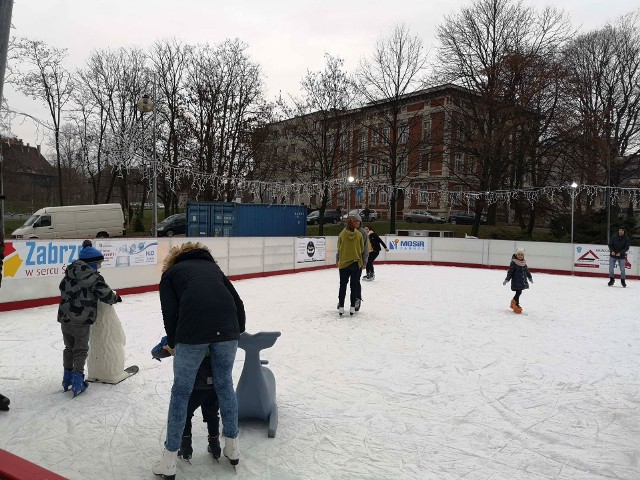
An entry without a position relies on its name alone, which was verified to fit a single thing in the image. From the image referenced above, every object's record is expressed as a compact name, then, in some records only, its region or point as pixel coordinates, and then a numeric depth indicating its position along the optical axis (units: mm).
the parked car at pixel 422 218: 37438
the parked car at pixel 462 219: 37344
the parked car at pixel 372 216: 37344
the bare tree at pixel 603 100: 27422
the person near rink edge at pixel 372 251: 14322
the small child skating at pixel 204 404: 3043
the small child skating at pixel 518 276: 9578
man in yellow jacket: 8531
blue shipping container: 25656
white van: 23047
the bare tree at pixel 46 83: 26956
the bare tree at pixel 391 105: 30641
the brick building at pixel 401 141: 30422
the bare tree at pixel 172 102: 29141
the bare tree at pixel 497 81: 26641
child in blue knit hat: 4480
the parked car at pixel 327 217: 39222
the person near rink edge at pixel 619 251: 14109
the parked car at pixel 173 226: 28297
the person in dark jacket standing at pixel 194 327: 2846
